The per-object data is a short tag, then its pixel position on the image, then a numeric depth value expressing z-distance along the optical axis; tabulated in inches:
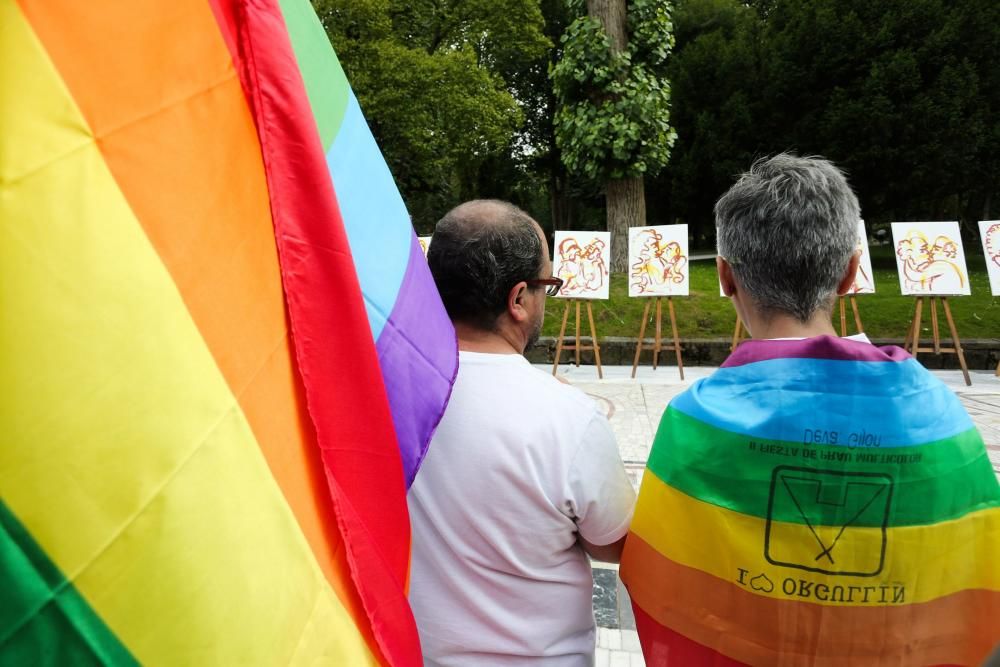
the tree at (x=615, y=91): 376.5
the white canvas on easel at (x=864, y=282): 303.7
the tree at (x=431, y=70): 501.0
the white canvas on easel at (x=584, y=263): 323.6
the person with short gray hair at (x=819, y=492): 43.2
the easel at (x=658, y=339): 306.7
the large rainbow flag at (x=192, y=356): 25.9
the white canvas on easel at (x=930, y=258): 294.7
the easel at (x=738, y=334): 299.6
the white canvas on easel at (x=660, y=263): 318.3
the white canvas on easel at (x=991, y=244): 297.9
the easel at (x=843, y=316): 290.7
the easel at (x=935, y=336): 281.6
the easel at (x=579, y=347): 304.1
